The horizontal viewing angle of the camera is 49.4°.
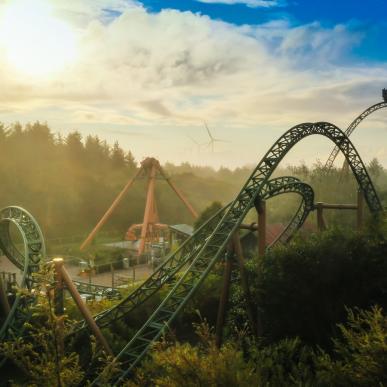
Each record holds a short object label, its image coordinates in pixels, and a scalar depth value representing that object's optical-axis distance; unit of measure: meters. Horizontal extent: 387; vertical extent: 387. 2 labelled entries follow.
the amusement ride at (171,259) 12.37
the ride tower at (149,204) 35.56
